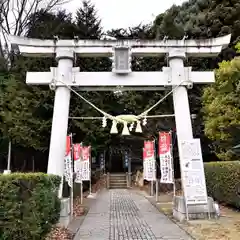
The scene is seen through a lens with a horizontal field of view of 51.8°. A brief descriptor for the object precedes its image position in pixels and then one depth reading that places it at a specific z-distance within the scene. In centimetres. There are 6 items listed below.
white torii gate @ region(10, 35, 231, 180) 818
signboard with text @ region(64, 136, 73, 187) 833
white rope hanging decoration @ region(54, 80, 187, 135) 808
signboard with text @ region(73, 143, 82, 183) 1205
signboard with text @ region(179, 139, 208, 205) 742
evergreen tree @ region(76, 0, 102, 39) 1843
